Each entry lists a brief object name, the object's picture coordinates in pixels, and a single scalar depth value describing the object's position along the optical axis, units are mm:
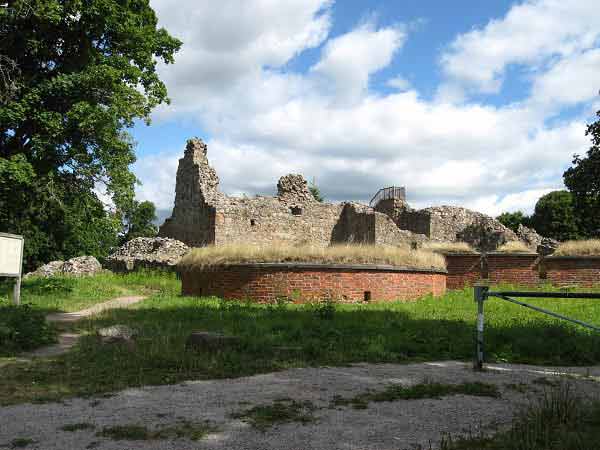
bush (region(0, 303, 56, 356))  7387
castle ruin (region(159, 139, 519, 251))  23172
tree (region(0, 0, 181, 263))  13398
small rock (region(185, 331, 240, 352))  6914
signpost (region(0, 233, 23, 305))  11269
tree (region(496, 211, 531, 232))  46438
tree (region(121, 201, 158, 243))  48281
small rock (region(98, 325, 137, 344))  7430
